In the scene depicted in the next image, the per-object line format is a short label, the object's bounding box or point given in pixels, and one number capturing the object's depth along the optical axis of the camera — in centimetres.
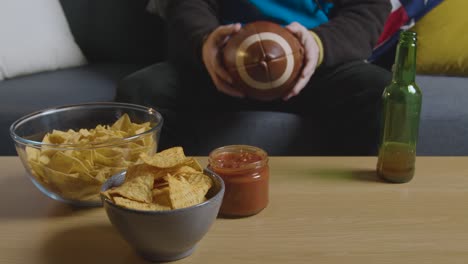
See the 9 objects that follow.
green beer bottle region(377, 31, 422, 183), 86
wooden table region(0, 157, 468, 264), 66
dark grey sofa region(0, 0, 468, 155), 134
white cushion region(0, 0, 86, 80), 161
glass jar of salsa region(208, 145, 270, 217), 76
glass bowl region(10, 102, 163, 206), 76
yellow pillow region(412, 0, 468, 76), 161
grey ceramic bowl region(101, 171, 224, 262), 60
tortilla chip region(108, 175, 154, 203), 63
